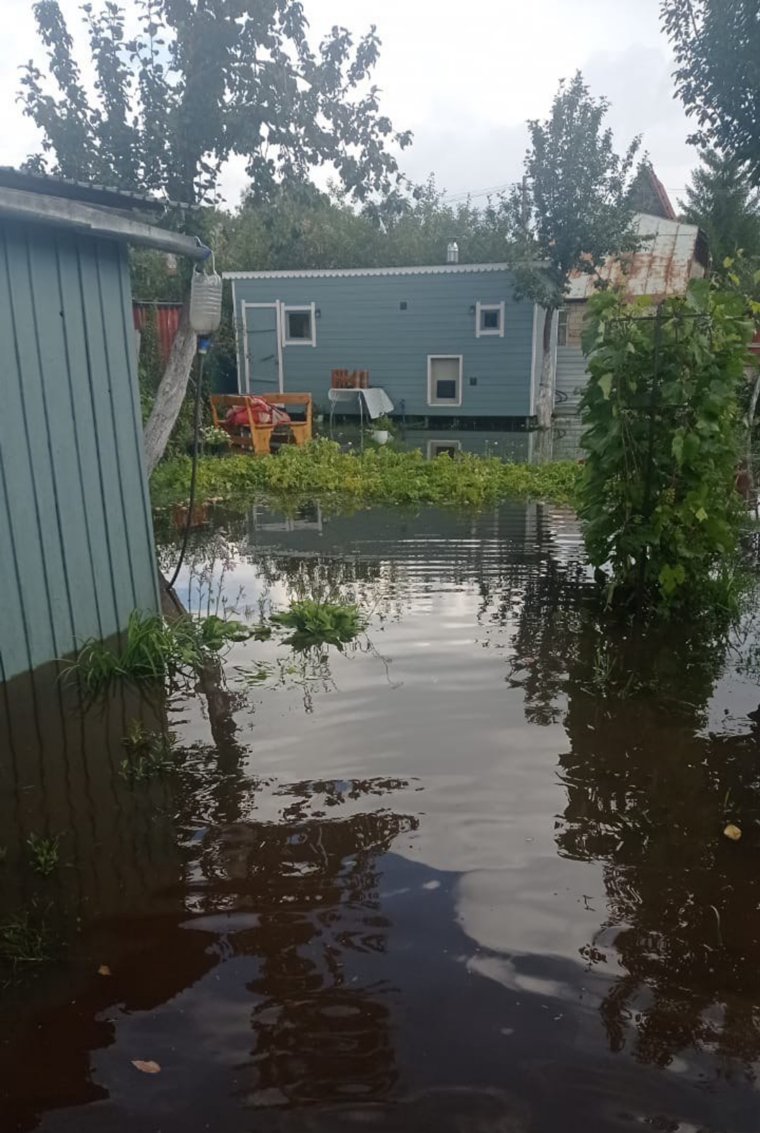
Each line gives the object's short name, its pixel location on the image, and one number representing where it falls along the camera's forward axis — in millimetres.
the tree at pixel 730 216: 31875
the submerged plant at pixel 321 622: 6062
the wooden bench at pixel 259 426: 15203
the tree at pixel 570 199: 18969
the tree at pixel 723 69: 9086
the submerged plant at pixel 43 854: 3359
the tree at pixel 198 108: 8844
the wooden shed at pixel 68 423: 4898
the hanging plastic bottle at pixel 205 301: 6324
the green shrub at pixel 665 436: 6016
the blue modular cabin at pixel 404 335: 20750
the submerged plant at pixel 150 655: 5250
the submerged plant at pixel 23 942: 2834
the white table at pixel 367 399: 20469
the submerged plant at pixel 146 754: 4168
